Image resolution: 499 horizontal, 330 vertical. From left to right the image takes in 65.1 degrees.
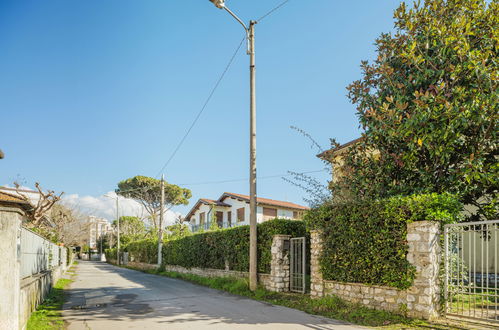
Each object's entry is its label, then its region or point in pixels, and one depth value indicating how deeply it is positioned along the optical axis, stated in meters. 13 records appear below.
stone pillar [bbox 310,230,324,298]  10.67
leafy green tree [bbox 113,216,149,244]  52.22
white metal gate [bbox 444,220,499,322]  7.67
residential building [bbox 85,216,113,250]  64.68
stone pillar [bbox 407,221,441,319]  7.84
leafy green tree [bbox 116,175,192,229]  47.19
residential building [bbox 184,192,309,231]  35.81
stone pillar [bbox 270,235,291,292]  12.64
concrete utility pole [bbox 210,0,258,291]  13.06
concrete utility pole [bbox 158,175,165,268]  26.91
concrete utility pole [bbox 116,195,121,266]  45.33
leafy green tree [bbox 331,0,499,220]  8.99
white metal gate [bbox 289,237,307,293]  12.36
